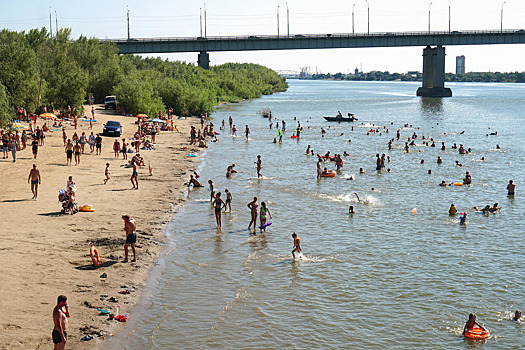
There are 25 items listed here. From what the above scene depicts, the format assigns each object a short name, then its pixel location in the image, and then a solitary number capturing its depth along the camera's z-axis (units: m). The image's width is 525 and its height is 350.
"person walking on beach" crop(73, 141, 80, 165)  38.34
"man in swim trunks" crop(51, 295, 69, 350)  13.37
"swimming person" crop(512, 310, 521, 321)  17.94
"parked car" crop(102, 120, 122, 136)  53.50
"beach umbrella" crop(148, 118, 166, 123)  63.20
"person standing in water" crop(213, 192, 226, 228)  26.17
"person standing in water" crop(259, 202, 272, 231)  26.72
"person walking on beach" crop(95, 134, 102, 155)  43.03
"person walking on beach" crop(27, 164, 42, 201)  27.17
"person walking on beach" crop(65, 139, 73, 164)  38.09
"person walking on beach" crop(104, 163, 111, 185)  33.24
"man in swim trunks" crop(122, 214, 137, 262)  20.33
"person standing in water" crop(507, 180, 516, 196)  37.06
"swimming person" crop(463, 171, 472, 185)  40.50
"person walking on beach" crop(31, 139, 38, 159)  38.31
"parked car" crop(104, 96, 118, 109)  80.00
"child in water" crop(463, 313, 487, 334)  16.84
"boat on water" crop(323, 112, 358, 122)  90.62
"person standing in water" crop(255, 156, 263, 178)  40.71
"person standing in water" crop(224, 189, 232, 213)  29.78
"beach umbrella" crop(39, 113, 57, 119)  52.31
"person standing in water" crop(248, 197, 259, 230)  26.32
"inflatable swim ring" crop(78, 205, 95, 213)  26.64
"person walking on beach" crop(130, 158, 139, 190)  32.56
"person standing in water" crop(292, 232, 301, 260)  22.75
